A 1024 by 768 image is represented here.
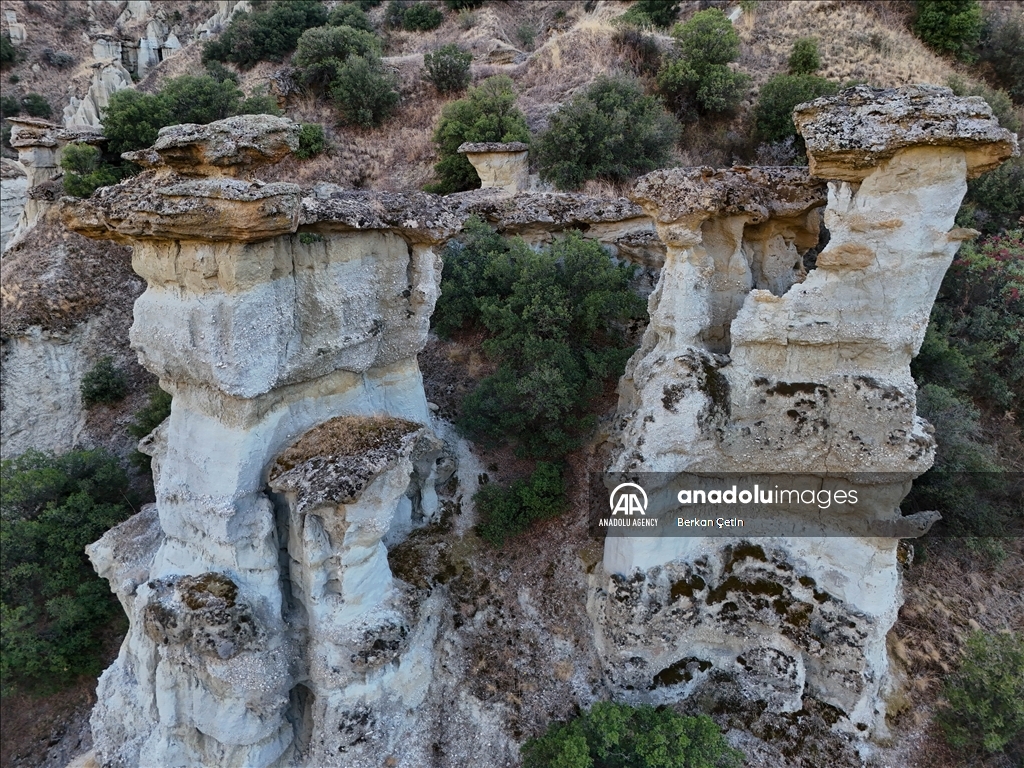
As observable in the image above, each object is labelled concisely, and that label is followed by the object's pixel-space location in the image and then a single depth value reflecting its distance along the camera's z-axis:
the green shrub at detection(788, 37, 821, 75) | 18.97
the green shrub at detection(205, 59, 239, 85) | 25.73
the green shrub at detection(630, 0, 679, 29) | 24.08
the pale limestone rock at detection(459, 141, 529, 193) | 16.12
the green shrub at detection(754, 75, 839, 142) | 16.86
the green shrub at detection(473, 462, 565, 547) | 10.01
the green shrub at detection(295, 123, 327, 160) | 20.80
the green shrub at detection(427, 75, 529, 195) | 17.58
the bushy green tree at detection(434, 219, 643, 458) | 10.71
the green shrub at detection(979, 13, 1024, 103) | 19.81
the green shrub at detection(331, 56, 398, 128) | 21.66
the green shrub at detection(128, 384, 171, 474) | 13.87
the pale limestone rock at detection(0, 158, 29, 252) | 26.66
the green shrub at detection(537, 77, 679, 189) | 16.09
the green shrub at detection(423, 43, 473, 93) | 22.17
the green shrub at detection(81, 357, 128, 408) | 16.78
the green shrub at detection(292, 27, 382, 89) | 22.83
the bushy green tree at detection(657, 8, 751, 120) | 18.12
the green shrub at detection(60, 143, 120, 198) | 18.19
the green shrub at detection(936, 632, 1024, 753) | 7.77
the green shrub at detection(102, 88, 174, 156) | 18.91
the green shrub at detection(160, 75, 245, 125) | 19.94
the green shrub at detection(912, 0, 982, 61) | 20.17
